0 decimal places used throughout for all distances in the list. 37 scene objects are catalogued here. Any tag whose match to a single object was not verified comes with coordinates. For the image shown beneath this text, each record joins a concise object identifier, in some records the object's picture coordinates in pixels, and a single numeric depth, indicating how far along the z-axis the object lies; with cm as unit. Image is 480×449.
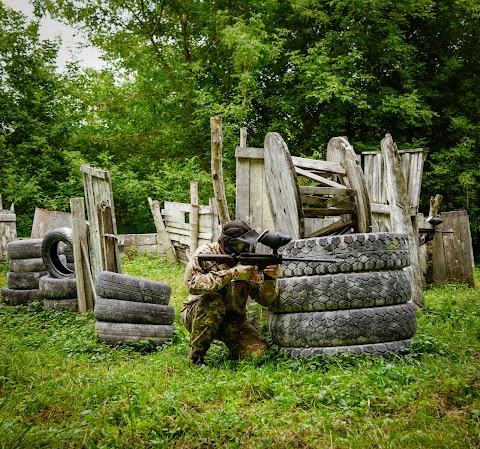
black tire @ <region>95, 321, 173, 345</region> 595
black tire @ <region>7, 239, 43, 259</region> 852
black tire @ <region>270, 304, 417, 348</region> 475
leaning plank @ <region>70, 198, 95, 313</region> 755
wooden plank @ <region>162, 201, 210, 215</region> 1188
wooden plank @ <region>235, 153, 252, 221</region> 691
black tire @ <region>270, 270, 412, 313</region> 481
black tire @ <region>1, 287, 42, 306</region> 841
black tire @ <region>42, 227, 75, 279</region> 788
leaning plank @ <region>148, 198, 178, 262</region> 1415
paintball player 491
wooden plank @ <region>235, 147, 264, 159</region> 686
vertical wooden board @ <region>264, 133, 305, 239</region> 579
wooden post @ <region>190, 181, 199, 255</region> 1207
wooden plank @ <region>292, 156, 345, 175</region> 671
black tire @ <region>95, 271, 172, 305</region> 608
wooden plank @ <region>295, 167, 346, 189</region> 644
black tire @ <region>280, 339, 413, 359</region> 472
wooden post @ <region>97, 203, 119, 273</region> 697
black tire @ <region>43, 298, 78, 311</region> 775
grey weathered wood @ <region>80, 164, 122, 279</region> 709
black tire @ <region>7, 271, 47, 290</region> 845
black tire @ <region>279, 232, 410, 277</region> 488
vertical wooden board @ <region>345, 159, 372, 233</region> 645
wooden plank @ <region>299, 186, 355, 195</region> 607
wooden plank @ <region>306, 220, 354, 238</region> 668
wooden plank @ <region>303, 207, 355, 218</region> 607
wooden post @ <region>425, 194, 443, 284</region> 937
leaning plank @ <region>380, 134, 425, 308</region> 730
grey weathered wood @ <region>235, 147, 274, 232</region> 690
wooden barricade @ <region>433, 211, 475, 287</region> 942
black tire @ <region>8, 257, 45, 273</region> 852
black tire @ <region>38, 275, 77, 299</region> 775
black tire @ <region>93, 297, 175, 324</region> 599
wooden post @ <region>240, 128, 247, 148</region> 759
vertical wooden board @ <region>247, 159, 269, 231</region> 693
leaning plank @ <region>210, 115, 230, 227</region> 678
